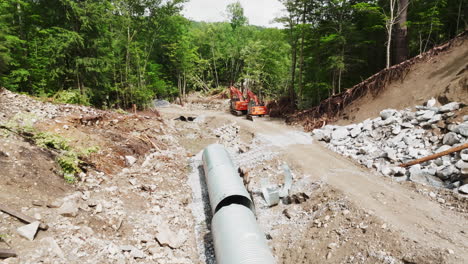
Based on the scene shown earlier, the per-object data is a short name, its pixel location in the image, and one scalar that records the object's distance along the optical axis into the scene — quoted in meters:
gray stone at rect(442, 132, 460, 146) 8.61
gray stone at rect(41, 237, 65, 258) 4.85
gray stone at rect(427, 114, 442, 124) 10.03
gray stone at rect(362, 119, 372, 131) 12.68
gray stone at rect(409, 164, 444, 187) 7.95
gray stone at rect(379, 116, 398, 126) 11.85
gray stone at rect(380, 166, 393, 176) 9.25
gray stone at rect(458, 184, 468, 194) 7.07
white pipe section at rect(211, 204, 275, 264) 5.52
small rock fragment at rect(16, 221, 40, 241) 4.86
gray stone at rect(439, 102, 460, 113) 10.00
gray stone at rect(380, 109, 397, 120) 12.47
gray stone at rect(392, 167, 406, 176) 8.93
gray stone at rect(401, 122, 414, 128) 10.88
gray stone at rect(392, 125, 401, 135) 10.99
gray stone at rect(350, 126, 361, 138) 12.93
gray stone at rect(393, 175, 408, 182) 8.73
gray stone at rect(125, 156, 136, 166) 10.56
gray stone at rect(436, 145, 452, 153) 8.61
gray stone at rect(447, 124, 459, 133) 8.92
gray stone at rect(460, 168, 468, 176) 7.25
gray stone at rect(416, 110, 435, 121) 10.46
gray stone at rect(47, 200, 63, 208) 6.11
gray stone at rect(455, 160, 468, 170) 7.35
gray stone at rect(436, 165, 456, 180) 7.71
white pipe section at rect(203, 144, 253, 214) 7.83
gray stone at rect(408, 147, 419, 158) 9.26
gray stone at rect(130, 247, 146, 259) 5.87
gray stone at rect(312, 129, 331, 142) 14.10
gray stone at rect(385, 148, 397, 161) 9.79
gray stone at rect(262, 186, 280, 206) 8.88
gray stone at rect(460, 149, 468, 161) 7.59
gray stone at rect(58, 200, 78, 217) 6.03
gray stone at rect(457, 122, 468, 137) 8.52
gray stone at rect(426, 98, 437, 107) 11.24
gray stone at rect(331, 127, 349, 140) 13.44
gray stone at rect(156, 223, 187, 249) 6.70
